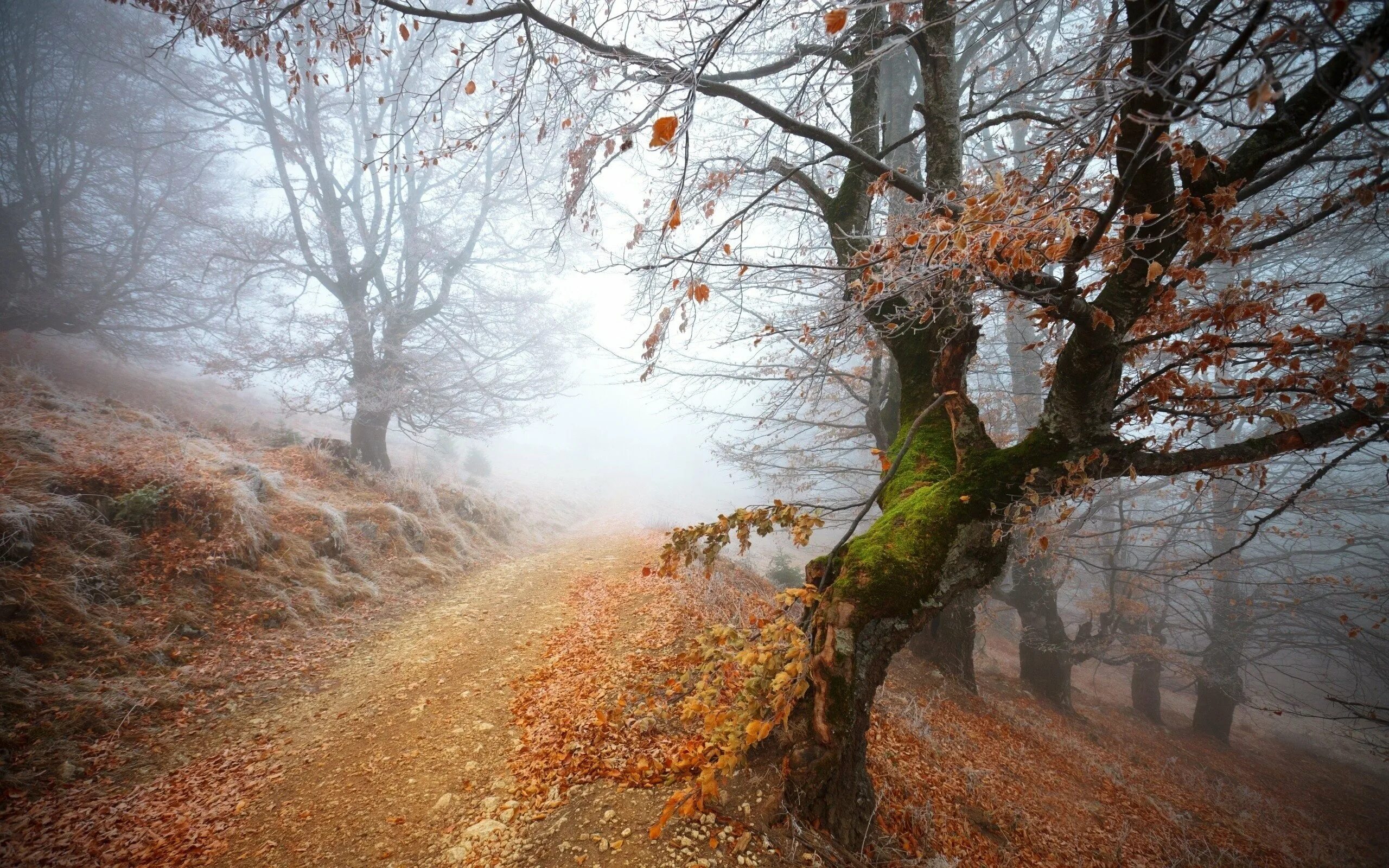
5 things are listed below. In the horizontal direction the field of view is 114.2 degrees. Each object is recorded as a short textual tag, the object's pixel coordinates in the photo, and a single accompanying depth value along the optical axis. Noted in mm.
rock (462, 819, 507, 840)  2898
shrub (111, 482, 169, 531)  4914
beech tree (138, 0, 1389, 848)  2156
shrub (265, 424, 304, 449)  10094
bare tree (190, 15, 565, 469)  9734
